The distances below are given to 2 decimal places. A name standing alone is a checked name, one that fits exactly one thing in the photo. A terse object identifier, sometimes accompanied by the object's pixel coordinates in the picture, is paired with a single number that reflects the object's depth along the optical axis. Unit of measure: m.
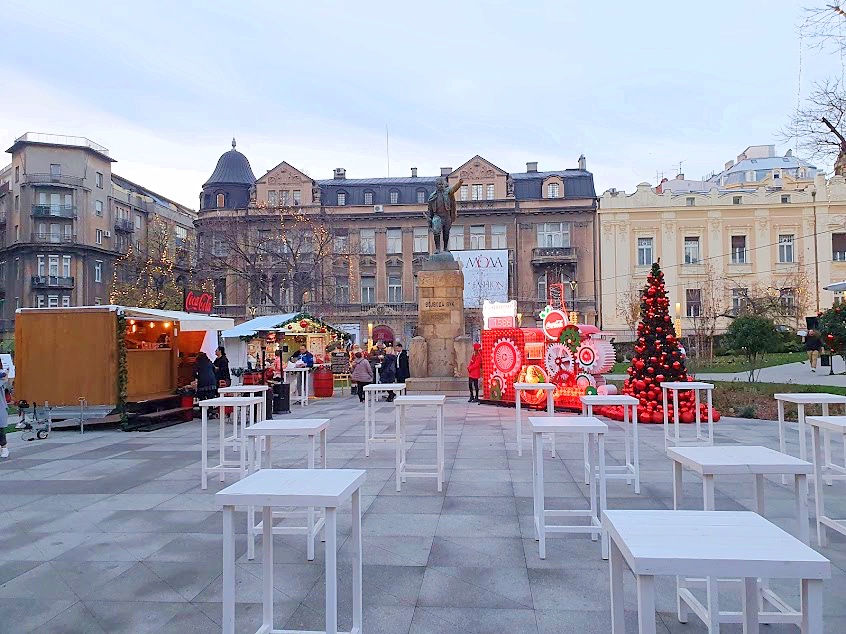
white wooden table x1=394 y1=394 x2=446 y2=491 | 7.08
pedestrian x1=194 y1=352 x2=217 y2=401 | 14.93
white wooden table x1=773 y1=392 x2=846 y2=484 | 6.79
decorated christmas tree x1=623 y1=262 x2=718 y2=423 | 12.73
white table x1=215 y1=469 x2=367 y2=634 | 2.99
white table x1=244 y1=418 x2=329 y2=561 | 4.95
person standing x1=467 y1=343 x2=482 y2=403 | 16.61
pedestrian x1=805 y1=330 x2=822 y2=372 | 22.67
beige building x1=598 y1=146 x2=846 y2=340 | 44.53
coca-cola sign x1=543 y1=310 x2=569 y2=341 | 14.10
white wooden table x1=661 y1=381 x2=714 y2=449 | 8.51
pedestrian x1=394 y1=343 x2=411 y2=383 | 19.16
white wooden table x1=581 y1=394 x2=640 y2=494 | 6.59
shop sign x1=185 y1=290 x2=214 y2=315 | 18.91
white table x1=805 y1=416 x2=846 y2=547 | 4.99
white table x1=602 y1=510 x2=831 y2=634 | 2.10
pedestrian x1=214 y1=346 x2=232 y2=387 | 16.44
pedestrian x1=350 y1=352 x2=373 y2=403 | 18.00
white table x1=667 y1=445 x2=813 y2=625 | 3.52
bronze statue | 19.89
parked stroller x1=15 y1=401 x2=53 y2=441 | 12.30
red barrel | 21.62
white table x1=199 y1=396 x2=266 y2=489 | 7.37
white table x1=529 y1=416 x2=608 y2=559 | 4.83
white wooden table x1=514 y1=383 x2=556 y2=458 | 8.52
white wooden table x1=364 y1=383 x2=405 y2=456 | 8.90
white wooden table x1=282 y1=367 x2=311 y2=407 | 18.61
